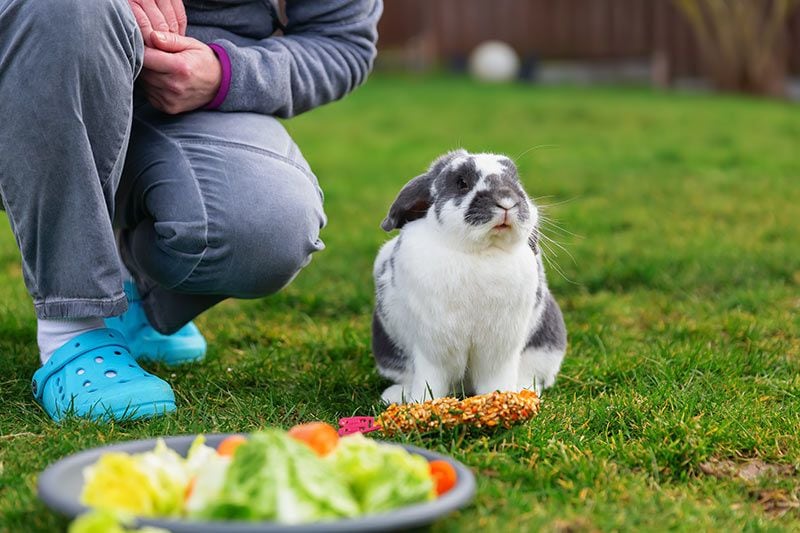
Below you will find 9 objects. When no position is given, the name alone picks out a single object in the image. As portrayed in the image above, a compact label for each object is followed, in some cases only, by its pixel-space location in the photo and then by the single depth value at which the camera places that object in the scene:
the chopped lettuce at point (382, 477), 1.85
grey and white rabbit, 2.28
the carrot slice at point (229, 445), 1.92
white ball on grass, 14.51
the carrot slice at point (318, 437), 1.92
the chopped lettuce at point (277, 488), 1.80
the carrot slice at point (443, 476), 1.93
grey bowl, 1.78
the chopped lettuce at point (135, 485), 1.83
